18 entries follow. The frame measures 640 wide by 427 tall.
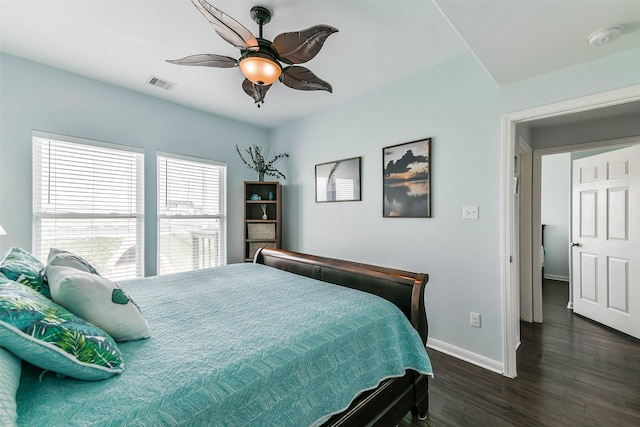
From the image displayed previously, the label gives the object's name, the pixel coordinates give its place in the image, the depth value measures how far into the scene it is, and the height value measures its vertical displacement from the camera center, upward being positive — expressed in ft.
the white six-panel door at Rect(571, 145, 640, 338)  9.43 -0.96
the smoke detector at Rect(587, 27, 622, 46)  5.15 +3.37
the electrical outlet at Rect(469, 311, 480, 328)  7.92 -3.07
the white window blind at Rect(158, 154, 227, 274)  11.39 -0.04
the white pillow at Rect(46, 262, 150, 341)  3.53 -1.18
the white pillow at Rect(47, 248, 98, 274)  4.52 -0.80
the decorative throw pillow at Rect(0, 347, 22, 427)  2.06 -1.44
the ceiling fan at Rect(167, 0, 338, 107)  5.27 +3.48
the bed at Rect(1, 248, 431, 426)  2.71 -1.79
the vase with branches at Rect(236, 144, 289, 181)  13.43 +2.59
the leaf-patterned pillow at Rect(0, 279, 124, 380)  2.60 -1.27
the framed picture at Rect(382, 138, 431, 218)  8.89 +1.13
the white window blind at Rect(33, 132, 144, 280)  8.81 +0.38
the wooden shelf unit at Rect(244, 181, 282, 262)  13.33 -0.68
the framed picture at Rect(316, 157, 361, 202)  10.95 +1.36
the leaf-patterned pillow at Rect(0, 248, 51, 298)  4.03 -0.90
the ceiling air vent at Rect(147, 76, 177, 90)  9.58 +4.63
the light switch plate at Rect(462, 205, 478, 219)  7.93 +0.02
